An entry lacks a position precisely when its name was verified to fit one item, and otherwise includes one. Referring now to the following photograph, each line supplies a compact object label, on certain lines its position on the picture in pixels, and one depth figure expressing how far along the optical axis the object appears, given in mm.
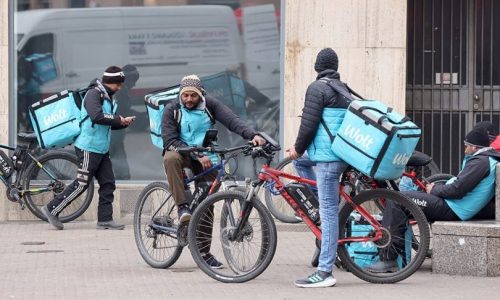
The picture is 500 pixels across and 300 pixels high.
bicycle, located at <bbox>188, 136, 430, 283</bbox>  17406
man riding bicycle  18734
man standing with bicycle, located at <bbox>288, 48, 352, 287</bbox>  17266
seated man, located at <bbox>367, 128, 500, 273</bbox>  18687
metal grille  27375
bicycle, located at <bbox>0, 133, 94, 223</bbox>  25094
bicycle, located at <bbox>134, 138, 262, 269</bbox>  18641
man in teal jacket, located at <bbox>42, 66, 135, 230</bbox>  24000
